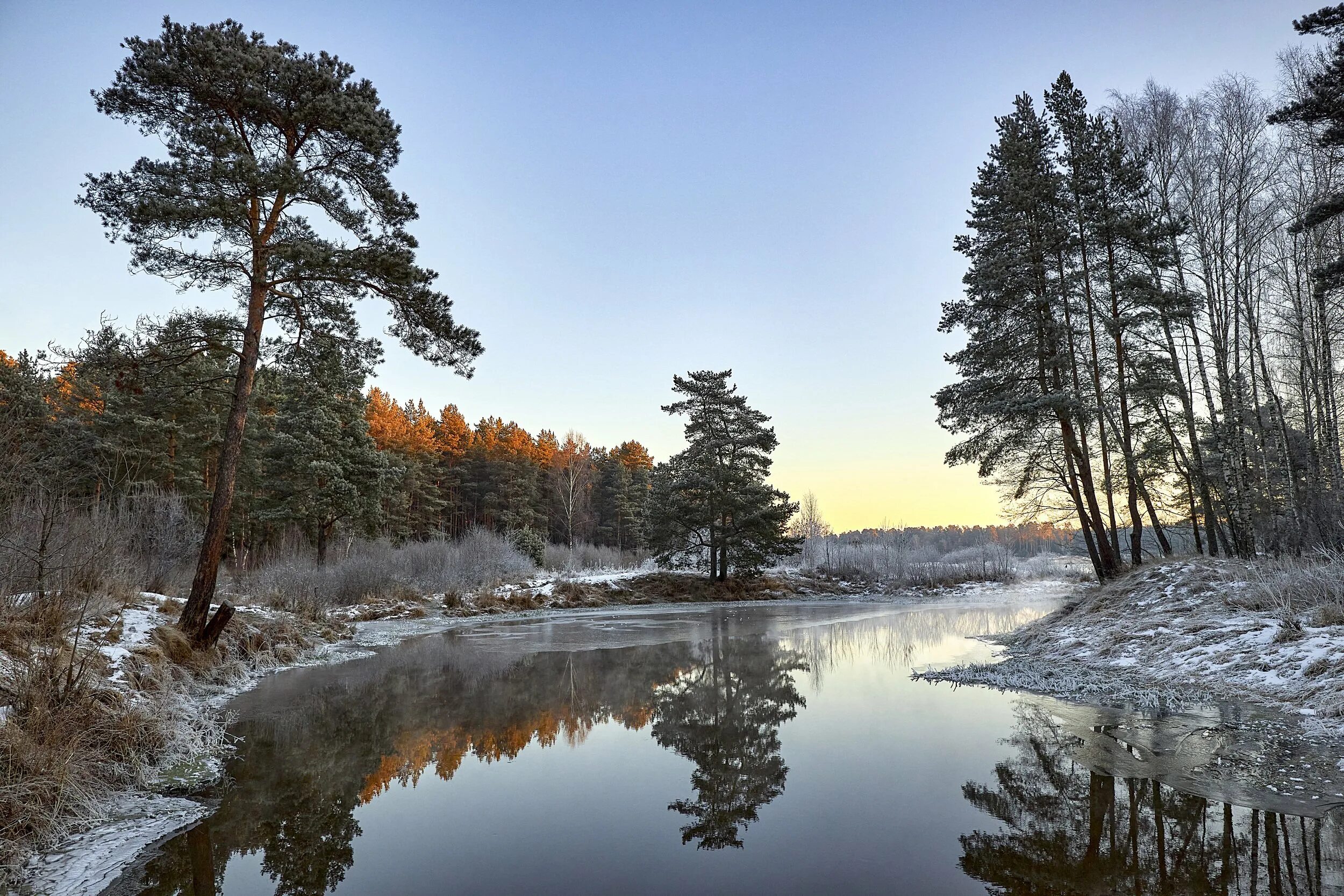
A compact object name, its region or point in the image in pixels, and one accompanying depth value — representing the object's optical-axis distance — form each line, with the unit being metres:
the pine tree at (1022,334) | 16.56
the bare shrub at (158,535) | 14.78
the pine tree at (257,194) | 10.31
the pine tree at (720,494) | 34.66
